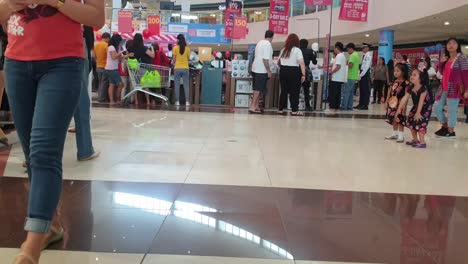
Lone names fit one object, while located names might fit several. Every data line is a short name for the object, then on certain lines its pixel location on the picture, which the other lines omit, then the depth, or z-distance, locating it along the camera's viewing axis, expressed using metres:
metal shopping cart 9.14
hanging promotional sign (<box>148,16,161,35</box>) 21.02
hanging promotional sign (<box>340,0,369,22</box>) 16.52
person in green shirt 11.30
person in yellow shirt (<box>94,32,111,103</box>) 10.02
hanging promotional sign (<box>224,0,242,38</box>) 22.84
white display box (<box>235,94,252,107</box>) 10.90
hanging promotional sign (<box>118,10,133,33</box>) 19.22
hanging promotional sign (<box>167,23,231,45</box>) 26.73
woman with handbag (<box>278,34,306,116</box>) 9.12
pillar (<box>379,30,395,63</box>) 18.06
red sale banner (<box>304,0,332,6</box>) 13.37
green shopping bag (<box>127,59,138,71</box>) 9.03
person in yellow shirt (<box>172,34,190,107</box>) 10.36
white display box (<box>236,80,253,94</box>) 10.87
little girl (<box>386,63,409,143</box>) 5.91
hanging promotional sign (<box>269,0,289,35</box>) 18.52
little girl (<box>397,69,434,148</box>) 5.61
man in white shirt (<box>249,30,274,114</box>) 9.19
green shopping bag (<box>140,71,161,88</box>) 9.14
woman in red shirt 1.68
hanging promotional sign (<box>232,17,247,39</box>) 21.41
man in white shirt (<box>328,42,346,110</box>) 10.66
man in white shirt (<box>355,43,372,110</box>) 12.12
